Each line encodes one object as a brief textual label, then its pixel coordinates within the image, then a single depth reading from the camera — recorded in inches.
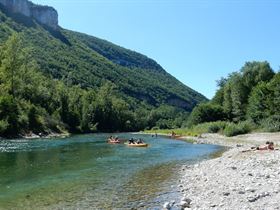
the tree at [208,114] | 2856.0
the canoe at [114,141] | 1679.5
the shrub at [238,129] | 1866.9
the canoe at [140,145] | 1433.6
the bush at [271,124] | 1742.9
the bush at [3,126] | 1790.8
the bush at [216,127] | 2205.2
